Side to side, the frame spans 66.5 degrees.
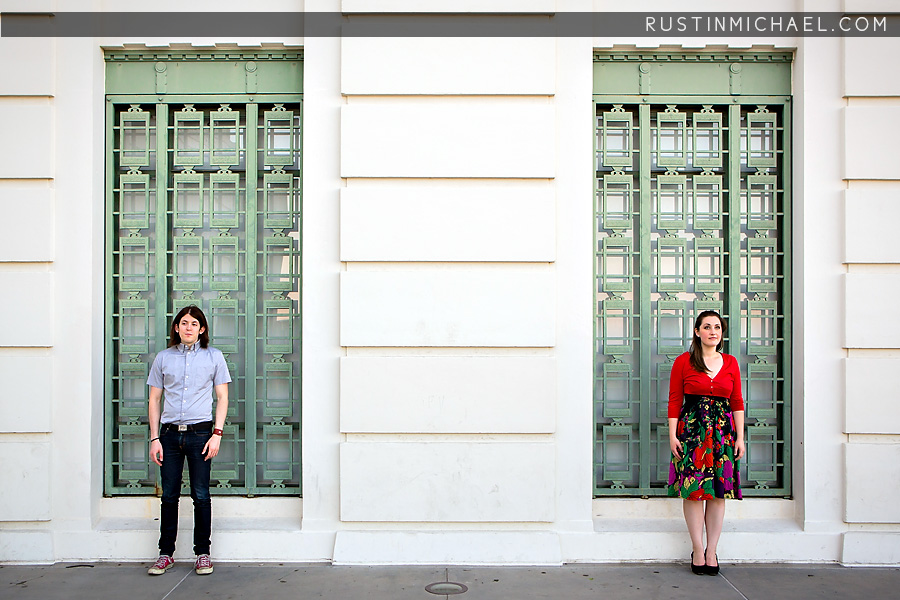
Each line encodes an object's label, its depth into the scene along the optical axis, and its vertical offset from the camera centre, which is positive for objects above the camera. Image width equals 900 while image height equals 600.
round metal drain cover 4.74 -1.95
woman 4.98 -0.90
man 5.06 -0.87
